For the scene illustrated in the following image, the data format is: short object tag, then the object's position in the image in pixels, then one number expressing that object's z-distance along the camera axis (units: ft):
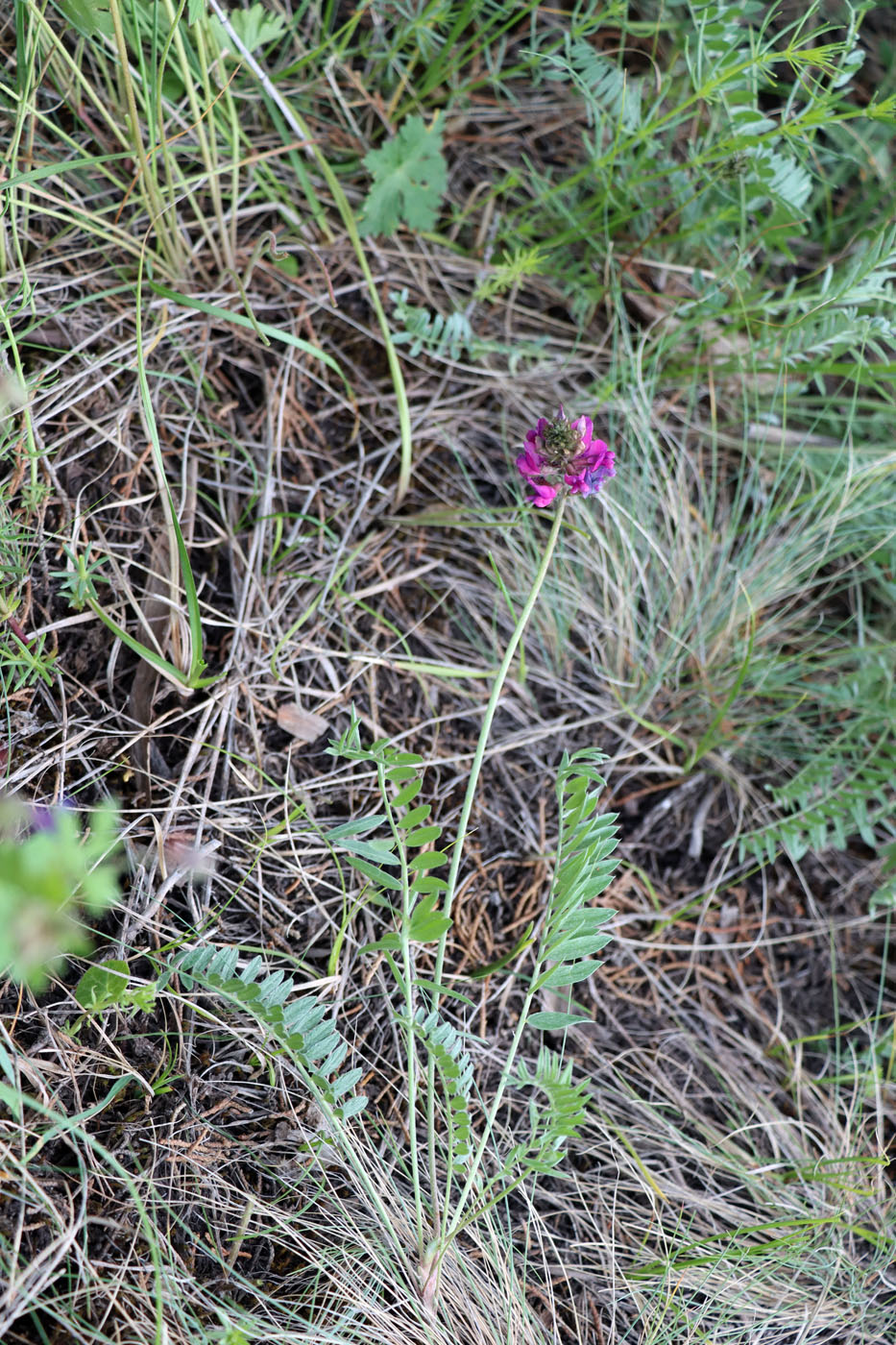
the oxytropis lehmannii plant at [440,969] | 3.59
